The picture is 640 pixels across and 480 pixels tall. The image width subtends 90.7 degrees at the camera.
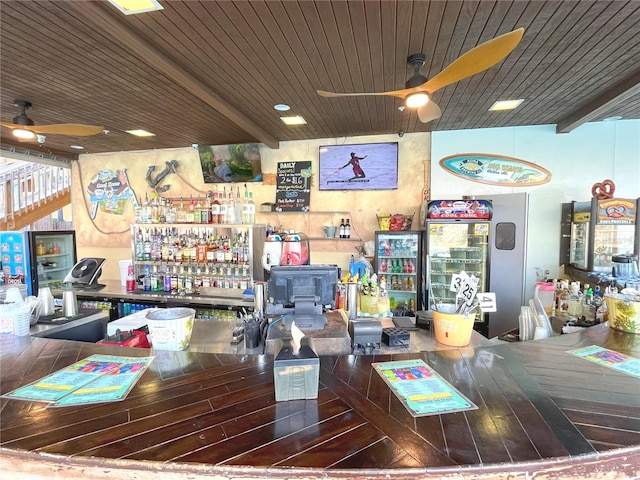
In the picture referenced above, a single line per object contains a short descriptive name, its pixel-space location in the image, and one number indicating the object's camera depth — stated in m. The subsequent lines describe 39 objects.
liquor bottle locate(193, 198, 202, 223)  4.55
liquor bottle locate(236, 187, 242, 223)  4.48
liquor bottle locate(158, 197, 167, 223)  4.68
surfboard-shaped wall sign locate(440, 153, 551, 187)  4.70
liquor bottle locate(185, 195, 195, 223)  4.57
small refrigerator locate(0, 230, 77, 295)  4.65
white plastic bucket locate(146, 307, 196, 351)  1.58
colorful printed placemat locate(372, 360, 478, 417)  1.04
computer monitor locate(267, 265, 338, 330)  1.72
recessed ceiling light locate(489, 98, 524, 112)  3.74
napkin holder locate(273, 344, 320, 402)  1.06
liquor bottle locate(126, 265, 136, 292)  4.60
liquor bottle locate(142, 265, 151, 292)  4.58
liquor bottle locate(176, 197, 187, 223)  4.65
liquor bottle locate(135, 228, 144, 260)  4.66
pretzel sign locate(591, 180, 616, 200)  4.09
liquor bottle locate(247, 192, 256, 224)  4.44
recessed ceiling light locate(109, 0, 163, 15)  2.05
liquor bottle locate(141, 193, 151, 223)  4.70
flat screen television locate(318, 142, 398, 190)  5.11
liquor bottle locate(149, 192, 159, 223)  4.69
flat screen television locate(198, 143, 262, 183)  5.53
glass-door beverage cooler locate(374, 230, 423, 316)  4.71
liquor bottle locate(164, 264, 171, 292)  4.52
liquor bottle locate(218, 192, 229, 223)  4.49
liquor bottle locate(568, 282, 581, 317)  2.45
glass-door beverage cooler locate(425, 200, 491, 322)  4.34
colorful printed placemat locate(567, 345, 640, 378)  1.34
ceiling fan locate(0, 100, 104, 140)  3.48
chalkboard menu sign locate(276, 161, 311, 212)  5.40
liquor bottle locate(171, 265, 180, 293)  4.51
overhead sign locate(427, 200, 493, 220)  4.31
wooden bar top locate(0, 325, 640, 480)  0.80
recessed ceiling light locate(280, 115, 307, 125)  4.27
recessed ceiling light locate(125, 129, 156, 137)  4.90
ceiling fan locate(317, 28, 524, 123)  1.94
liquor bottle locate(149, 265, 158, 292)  4.56
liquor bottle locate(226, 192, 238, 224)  4.46
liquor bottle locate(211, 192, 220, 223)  4.50
